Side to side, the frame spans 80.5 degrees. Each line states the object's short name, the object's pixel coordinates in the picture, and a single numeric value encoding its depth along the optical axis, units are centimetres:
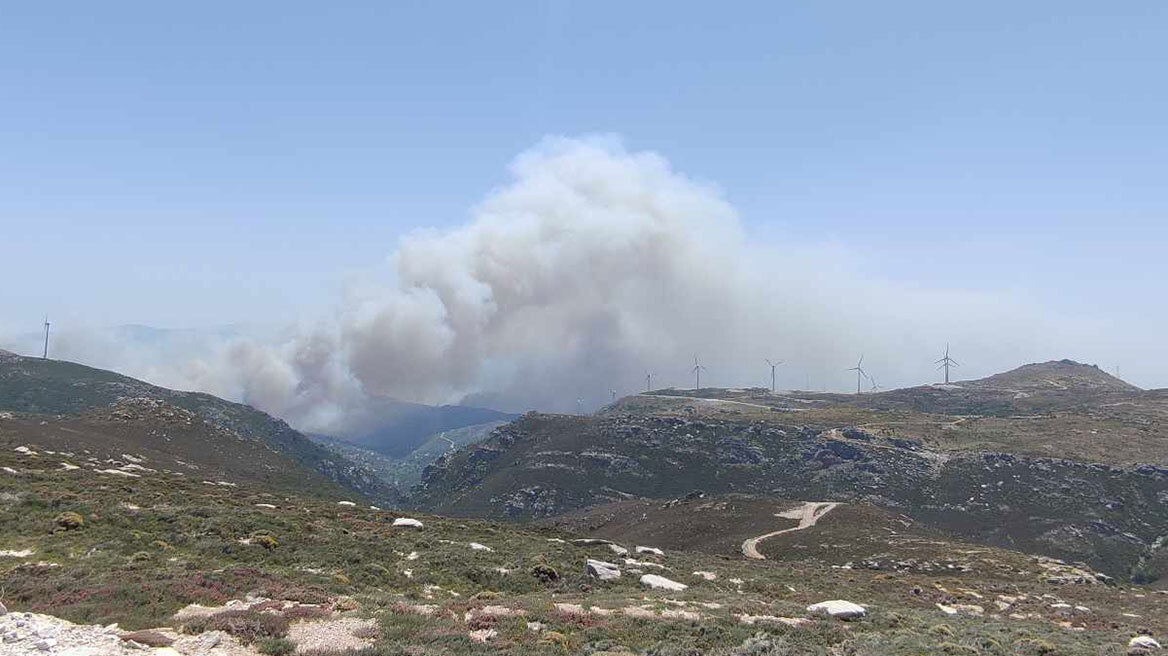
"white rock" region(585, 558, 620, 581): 4994
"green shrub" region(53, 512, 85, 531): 4419
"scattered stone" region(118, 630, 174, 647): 2411
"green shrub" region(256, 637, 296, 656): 2450
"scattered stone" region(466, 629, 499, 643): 2866
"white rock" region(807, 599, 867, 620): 3916
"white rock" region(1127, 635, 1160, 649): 3822
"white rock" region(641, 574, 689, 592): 4859
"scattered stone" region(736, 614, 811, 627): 3517
